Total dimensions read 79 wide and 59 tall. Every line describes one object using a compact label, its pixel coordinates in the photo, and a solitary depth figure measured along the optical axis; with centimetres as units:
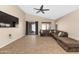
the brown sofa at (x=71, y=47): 185
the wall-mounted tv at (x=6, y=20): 221
